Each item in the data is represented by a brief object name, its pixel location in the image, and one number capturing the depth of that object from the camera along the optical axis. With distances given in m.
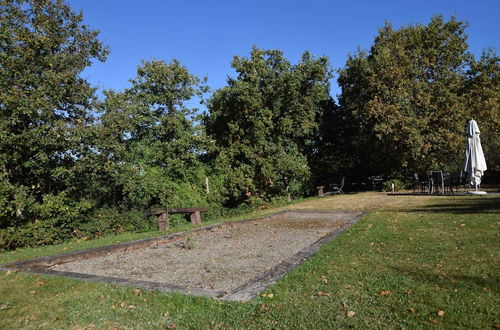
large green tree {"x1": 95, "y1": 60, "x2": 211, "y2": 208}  12.37
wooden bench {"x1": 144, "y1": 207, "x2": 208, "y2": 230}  10.54
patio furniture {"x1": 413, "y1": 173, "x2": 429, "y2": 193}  16.95
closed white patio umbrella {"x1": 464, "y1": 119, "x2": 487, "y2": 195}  12.38
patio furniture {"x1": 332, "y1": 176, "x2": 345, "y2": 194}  22.01
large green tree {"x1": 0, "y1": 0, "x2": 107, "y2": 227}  9.78
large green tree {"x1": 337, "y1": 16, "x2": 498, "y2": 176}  18.53
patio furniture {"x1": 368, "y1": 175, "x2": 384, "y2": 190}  22.46
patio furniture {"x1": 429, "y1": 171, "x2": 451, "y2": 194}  14.72
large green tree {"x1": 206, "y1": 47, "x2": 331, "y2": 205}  17.89
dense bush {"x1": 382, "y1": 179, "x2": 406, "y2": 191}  20.81
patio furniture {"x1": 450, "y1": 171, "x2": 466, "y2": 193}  14.71
